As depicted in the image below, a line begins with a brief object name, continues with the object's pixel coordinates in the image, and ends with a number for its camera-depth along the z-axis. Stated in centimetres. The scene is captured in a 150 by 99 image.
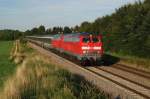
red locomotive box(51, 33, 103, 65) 2808
